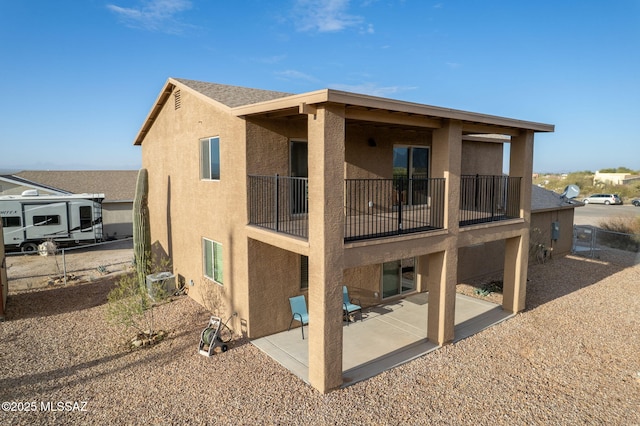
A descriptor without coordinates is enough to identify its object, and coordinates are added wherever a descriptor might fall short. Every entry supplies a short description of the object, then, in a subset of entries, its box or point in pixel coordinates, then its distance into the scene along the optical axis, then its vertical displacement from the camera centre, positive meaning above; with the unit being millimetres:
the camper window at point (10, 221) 20188 -2561
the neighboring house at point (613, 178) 64188 -493
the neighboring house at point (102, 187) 24141 -945
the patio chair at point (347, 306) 10375 -3622
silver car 45938 -2902
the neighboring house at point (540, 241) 15008 -2978
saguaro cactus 14203 -2222
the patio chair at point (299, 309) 9820 -3523
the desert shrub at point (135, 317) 9603 -3854
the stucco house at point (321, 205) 7227 -830
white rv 20344 -2515
